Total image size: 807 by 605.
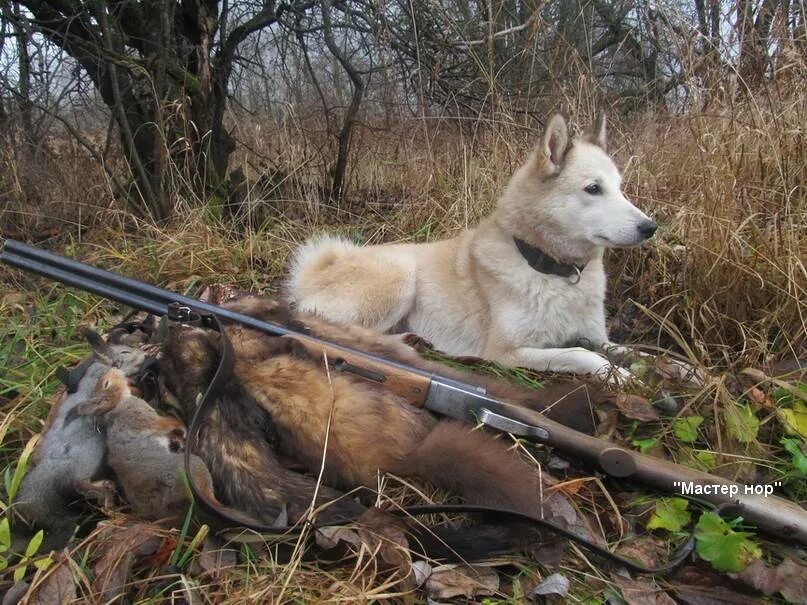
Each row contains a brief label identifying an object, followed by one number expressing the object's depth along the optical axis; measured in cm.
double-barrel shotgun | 110
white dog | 153
